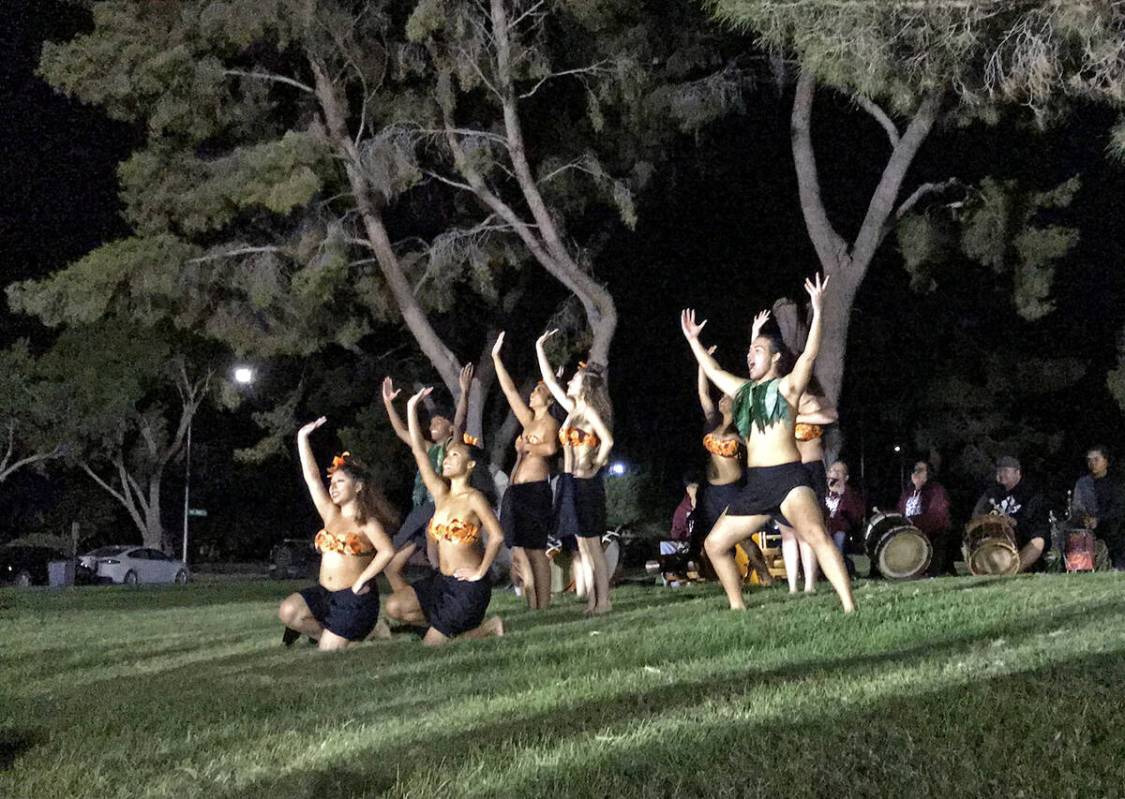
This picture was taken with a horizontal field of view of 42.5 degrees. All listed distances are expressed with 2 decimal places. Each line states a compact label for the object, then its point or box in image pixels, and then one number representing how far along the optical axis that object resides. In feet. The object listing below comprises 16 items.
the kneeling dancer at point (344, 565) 32.89
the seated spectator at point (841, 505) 53.57
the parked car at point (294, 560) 142.00
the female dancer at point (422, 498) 38.11
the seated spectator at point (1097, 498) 53.93
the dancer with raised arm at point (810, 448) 37.88
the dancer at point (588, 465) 38.29
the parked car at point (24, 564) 132.05
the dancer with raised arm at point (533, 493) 40.09
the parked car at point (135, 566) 138.92
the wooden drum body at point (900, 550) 50.85
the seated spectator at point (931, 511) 56.65
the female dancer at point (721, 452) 39.19
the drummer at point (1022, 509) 51.42
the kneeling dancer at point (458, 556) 33.06
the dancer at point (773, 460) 31.50
